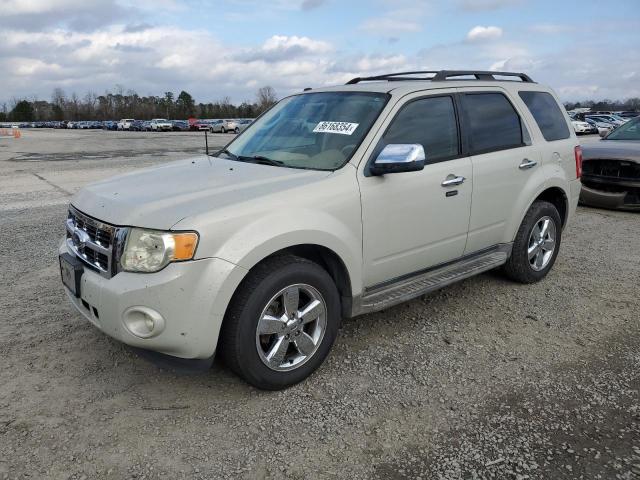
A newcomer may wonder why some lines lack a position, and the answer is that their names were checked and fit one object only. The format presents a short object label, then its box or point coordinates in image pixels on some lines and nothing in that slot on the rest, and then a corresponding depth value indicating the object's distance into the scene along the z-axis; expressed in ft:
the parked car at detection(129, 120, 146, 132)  221.46
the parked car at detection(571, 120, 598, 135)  119.46
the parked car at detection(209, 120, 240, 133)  148.61
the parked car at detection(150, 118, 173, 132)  198.59
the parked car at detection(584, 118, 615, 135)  126.00
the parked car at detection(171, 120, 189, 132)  201.67
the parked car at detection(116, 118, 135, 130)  237.66
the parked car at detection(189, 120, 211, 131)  188.09
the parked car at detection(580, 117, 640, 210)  26.76
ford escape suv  9.08
